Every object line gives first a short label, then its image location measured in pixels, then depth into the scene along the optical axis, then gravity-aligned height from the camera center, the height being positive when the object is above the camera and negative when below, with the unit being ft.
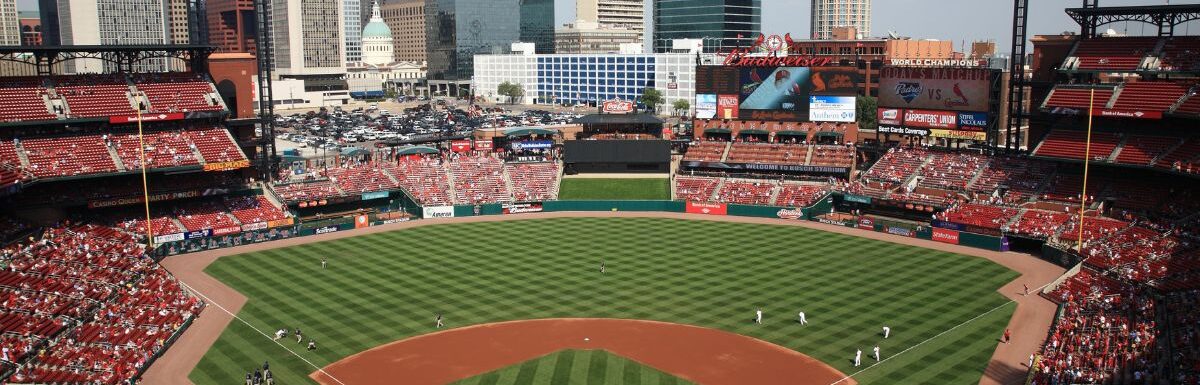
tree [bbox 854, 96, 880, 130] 429.38 -14.08
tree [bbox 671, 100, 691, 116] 538.88 -12.46
